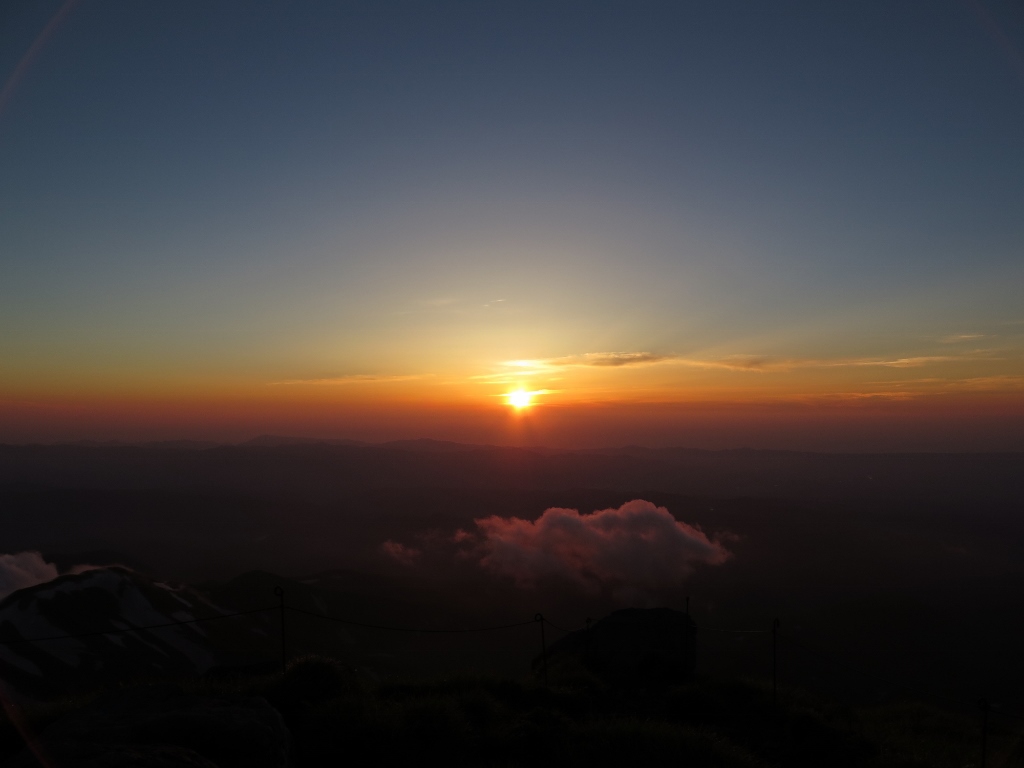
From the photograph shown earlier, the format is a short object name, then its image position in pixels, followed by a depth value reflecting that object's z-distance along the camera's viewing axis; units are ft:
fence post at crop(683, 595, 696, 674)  66.85
